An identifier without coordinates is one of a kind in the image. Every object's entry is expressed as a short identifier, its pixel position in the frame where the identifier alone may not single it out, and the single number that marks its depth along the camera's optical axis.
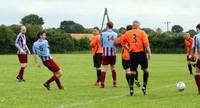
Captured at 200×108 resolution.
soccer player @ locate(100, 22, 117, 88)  18.67
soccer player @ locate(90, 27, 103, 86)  20.20
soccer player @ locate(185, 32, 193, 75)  25.80
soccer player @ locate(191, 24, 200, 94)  15.49
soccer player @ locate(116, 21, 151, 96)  15.45
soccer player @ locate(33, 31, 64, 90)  17.42
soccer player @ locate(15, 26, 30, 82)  21.78
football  16.50
